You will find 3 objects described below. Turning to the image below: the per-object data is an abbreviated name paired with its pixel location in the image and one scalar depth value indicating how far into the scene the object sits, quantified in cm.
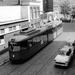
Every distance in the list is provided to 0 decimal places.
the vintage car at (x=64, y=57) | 1702
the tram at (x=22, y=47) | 1808
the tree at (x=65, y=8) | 7288
